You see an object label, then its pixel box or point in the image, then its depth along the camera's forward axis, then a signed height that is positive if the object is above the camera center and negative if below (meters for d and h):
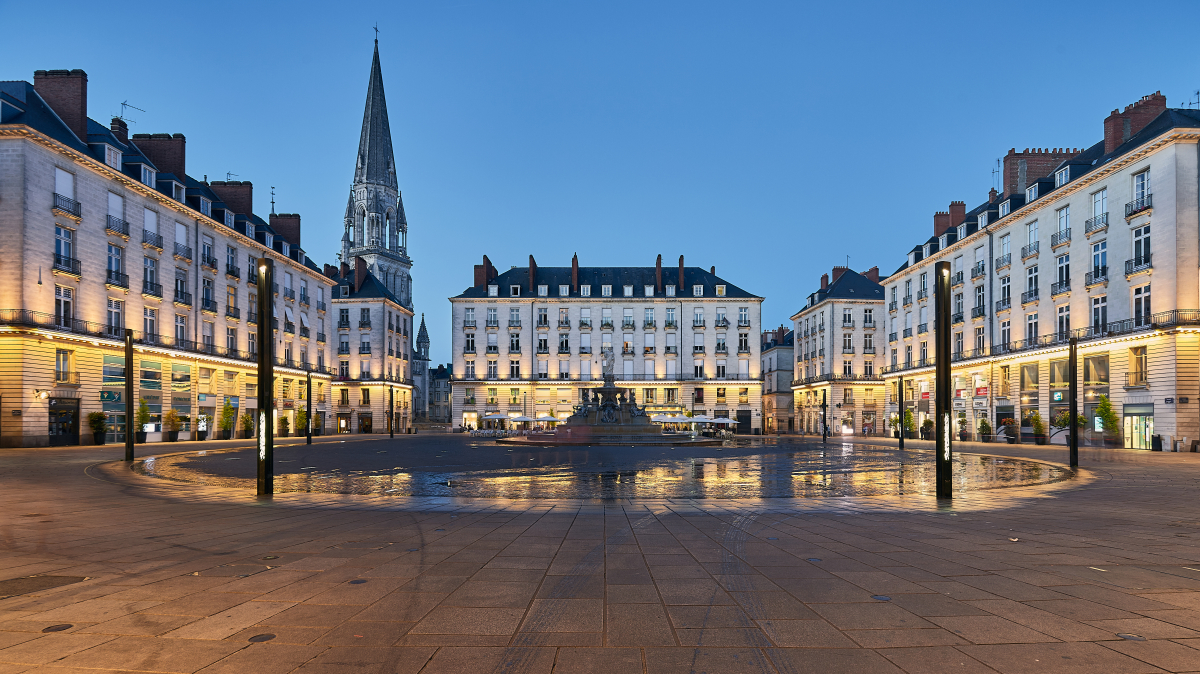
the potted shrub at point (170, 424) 45.94 -3.30
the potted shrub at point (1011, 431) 47.03 -4.40
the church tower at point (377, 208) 133.12 +31.52
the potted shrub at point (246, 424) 55.44 -4.03
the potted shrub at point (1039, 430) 44.25 -4.05
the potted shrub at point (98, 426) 39.00 -2.87
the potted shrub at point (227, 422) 51.72 -3.65
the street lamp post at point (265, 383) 13.23 -0.19
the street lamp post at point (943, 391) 13.32 -0.46
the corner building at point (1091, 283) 35.84 +5.12
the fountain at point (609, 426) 40.62 -3.39
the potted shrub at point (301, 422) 64.38 -4.54
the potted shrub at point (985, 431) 49.03 -4.52
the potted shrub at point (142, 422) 42.91 -2.94
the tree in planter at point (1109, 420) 39.03 -3.03
